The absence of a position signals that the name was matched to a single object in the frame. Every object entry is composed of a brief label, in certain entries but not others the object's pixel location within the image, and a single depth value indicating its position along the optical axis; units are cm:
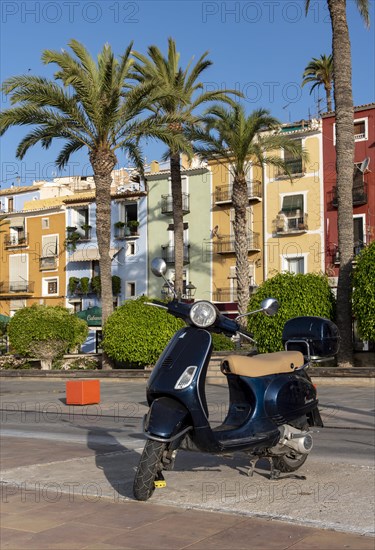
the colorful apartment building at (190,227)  4678
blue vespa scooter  571
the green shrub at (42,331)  2972
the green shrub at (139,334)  2680
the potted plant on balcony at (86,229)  5166
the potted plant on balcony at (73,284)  5156
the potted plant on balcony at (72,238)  5184
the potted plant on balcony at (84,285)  5078
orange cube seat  1675
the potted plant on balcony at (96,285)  5006
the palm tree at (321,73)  5088
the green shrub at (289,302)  2419
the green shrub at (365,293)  2225
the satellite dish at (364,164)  3882
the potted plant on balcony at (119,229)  5000
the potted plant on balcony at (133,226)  4938
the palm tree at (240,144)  3216
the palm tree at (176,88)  3188
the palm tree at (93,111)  2561
